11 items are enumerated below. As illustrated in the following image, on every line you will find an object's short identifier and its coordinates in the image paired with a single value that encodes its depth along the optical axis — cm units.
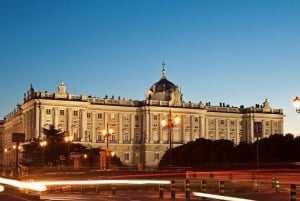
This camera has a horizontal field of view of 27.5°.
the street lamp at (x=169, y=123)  5675
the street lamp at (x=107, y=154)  7669
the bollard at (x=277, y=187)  3514
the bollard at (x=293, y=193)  2250
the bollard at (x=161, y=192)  3172
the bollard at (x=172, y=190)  3081
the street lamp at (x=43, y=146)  11469
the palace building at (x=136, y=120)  15588
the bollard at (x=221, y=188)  2827
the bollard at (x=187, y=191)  2962
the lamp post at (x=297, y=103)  3072
